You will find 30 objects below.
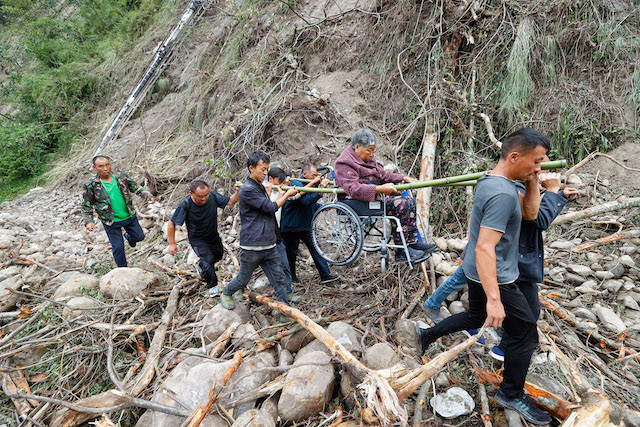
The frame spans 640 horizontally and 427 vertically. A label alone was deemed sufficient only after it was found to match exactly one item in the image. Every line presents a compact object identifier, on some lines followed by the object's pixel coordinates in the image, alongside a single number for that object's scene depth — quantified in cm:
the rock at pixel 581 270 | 343
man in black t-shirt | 364
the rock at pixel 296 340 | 305
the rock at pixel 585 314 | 302
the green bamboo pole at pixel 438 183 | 207
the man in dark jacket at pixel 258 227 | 315
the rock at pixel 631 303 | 308
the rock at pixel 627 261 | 341
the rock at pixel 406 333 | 291
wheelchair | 341
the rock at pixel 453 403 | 226
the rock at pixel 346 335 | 273
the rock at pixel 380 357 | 250
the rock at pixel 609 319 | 286
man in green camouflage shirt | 425
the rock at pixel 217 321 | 331
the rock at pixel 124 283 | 394
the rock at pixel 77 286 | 406
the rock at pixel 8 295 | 402
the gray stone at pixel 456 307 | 321
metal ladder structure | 952
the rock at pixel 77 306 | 363
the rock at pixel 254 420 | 214
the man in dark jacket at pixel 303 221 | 372
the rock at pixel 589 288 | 324
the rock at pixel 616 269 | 338
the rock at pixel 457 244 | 393
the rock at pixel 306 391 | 230
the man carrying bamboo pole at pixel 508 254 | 183
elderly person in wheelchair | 336
